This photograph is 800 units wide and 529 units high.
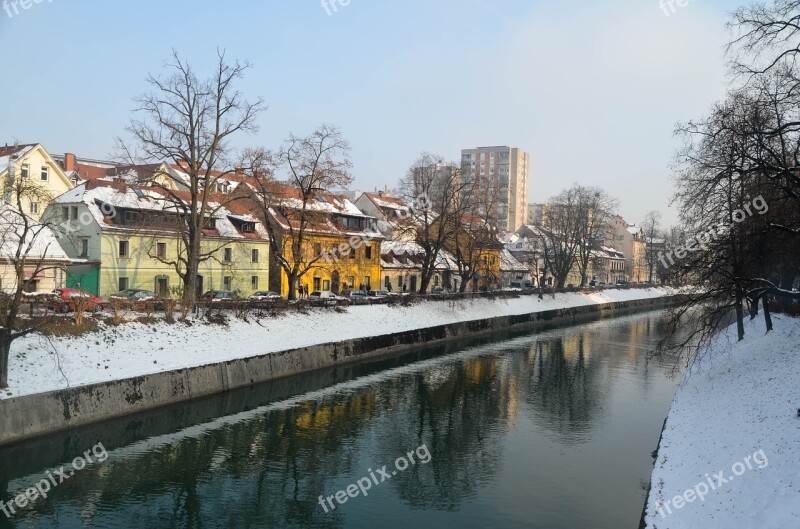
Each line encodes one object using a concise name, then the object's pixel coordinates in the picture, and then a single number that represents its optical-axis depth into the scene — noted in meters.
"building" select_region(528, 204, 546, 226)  166.62
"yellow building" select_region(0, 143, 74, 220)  46.09
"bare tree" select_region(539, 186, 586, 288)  63.56
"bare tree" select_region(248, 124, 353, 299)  34.34
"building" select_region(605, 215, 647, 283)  119.75
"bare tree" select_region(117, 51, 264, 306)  29.55
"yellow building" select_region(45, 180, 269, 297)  39.09
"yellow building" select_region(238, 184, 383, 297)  47.81
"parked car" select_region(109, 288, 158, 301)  35.54
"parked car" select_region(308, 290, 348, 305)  46.24
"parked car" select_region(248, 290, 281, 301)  42.52
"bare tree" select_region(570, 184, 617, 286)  64.19
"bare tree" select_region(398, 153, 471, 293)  45.34
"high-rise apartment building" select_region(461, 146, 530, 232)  152.62
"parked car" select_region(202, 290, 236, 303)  38.14
